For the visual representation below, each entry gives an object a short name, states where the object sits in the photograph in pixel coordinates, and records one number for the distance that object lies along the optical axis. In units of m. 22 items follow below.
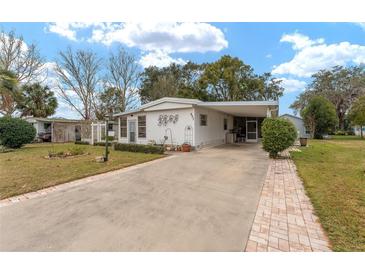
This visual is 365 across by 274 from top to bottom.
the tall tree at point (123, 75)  25.00
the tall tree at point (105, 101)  24.94
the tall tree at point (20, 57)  18.98
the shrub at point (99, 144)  15.45
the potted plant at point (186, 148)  11.16
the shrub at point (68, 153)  9.48
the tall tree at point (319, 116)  21.80
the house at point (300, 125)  25.86
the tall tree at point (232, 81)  23.61
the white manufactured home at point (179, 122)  11.34
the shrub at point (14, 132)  12.43
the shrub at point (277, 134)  8.26
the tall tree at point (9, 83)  6.73
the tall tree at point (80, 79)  22.98
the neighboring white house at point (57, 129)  19.98
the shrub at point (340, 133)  30.78
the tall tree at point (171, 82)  25.98
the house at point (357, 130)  30.64
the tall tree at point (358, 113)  20.45
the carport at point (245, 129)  17.82
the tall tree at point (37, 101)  21.14
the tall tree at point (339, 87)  27.47
